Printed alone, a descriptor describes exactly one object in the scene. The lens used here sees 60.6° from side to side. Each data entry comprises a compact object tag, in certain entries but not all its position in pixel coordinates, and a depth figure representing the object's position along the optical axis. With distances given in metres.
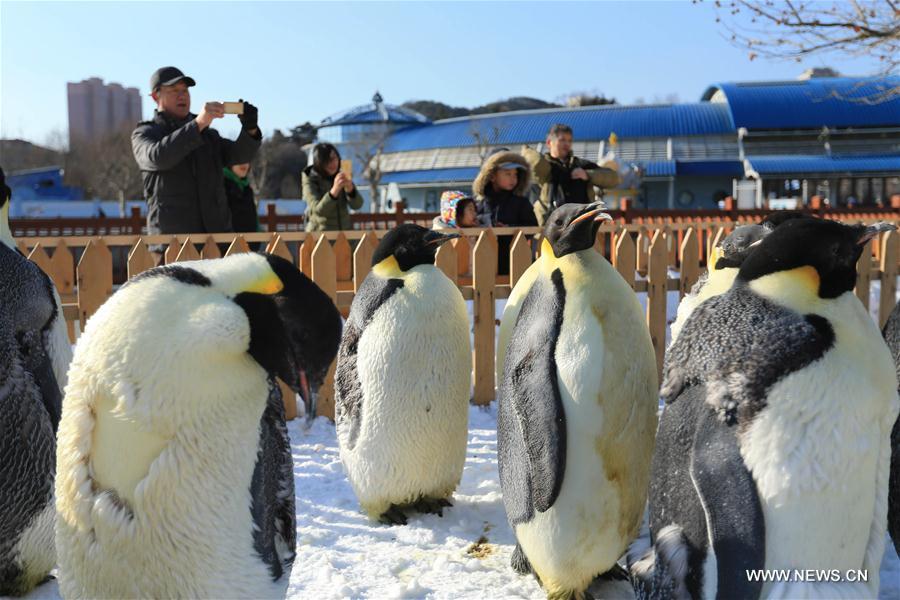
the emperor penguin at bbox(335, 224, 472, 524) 2.69
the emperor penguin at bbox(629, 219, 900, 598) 1.45
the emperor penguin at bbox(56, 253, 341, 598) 1.34
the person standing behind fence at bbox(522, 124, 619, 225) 5.06
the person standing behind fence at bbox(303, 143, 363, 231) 5.55
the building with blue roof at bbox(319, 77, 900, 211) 29.50
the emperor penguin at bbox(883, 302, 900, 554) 1.91
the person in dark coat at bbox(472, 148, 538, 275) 5.13
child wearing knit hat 5.37
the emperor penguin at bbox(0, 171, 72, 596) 1.89
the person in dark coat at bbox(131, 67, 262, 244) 3.68
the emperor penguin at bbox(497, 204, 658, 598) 2.02
